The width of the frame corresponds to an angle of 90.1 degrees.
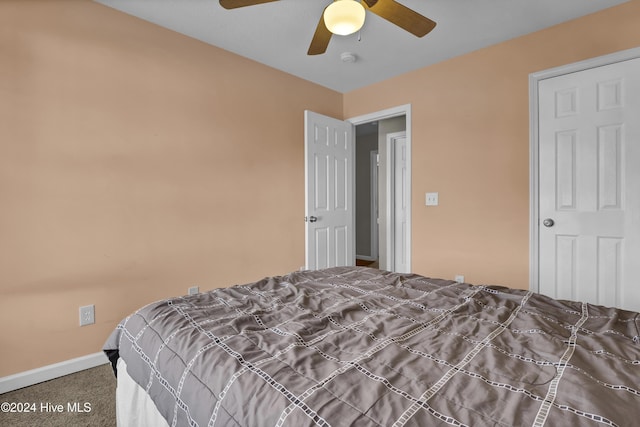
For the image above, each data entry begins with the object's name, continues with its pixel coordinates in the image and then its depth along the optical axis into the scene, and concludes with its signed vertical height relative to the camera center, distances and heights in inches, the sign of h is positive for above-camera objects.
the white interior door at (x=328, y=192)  129.3 +7.3
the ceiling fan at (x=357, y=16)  60.1 +40.8
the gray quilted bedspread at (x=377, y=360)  26.8 -16.5
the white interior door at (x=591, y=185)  84.7 +6.2
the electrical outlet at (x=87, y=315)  84.0 -27.8
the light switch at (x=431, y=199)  122.0 +3.5
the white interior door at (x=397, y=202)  166.9 +3.3
